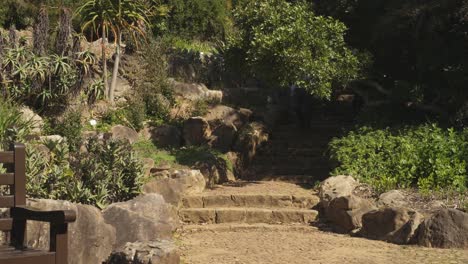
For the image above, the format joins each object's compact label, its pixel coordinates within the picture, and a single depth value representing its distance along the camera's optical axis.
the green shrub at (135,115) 13.13
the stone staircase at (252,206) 10.38
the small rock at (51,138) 10.32
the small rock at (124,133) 12.41
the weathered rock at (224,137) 13.47
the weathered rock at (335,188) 10.47
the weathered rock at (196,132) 13.48
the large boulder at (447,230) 8.63
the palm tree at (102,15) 13.59
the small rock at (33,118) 11.65
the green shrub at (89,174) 8.84
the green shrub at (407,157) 10.76
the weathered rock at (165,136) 13.18
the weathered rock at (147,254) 7.00
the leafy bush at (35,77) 12.06
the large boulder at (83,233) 7.07
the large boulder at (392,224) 9.04
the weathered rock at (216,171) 12.01
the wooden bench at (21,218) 4.53
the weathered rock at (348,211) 9.75
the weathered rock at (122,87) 14.20
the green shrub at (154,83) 14.05
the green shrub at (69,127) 11.14
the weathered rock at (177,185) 10.48
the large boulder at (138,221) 8.20
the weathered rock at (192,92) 14.82
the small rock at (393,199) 10.07
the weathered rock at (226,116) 14.09
